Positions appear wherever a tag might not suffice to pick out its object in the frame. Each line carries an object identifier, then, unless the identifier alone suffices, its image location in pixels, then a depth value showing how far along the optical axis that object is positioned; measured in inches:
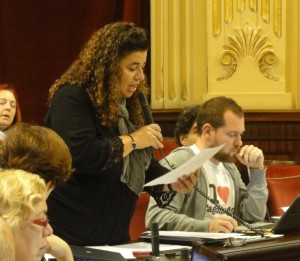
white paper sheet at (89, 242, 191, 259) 158.8
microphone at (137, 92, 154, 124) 187.8
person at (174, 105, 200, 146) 283.2
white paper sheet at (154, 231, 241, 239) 162.4
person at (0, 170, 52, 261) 98.9
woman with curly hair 170.7
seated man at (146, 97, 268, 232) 215.8
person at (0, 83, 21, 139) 318.1
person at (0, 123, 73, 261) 123.9
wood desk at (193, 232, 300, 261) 138.0
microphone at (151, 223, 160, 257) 147.7
